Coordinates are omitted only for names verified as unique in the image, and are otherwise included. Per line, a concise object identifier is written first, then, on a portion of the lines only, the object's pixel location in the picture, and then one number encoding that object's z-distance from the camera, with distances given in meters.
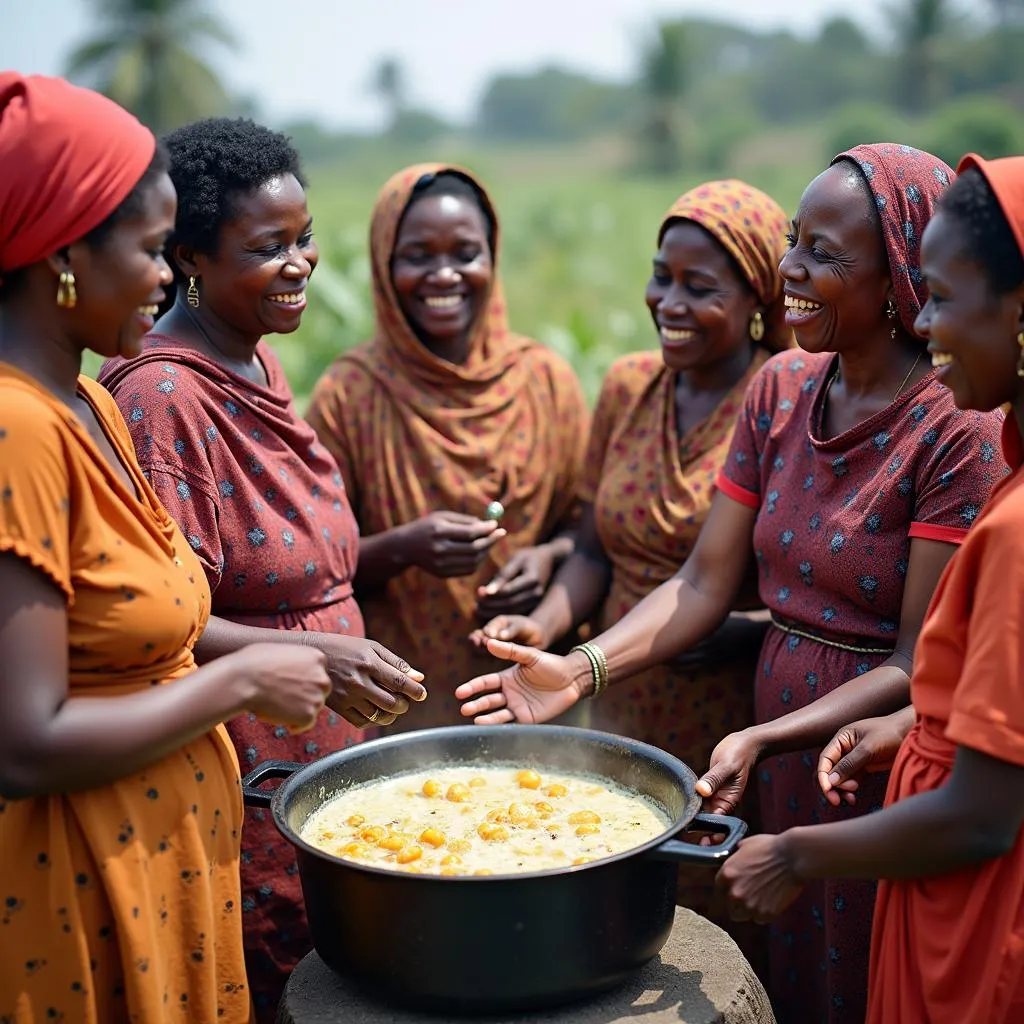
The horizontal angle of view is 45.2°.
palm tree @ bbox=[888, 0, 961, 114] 60.66
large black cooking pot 2.32
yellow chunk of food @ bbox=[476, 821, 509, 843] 2.82
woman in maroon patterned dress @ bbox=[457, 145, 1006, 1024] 2.97
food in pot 2.73
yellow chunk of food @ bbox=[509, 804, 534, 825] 2.90
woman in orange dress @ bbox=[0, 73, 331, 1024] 2.10
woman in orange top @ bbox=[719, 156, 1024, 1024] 2.11
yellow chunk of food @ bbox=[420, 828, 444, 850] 2.79
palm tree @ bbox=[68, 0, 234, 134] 43.97
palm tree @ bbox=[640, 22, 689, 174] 57.91
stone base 2.51
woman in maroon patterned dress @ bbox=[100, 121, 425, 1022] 3.10
